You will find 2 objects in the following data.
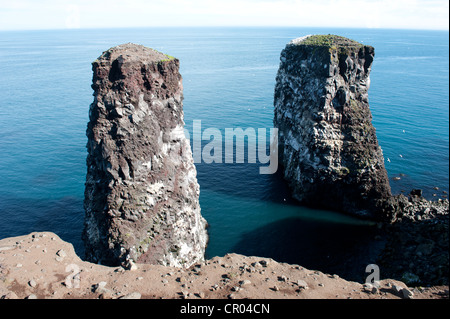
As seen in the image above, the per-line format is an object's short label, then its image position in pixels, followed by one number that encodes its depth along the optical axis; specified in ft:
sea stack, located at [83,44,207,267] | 104.12
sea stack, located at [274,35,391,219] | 160.25
